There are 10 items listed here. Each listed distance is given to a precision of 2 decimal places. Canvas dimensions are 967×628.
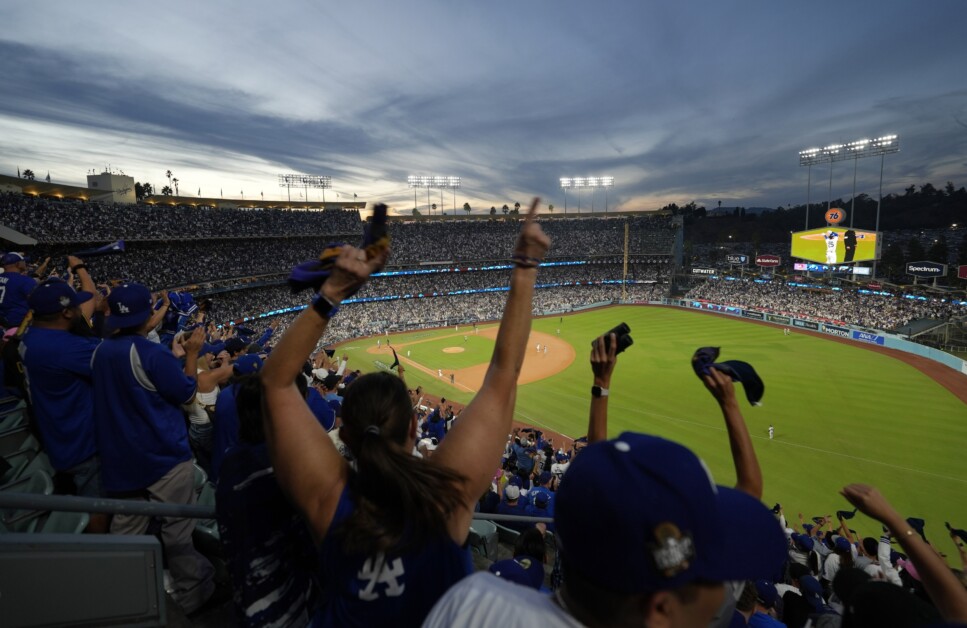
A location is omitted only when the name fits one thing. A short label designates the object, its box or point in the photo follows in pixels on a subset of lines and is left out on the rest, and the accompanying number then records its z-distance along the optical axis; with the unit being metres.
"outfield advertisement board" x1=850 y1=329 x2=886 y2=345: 40.45
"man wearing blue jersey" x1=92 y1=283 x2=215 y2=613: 3.55
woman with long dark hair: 1.68
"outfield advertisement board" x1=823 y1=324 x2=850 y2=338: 44.00
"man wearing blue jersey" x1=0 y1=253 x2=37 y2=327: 6.75
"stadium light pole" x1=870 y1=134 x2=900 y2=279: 50.81
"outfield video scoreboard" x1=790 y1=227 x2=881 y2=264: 49.31
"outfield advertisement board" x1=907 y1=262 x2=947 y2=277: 45.78
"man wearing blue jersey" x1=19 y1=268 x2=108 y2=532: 4.01
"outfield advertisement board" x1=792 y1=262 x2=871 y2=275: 52.25
